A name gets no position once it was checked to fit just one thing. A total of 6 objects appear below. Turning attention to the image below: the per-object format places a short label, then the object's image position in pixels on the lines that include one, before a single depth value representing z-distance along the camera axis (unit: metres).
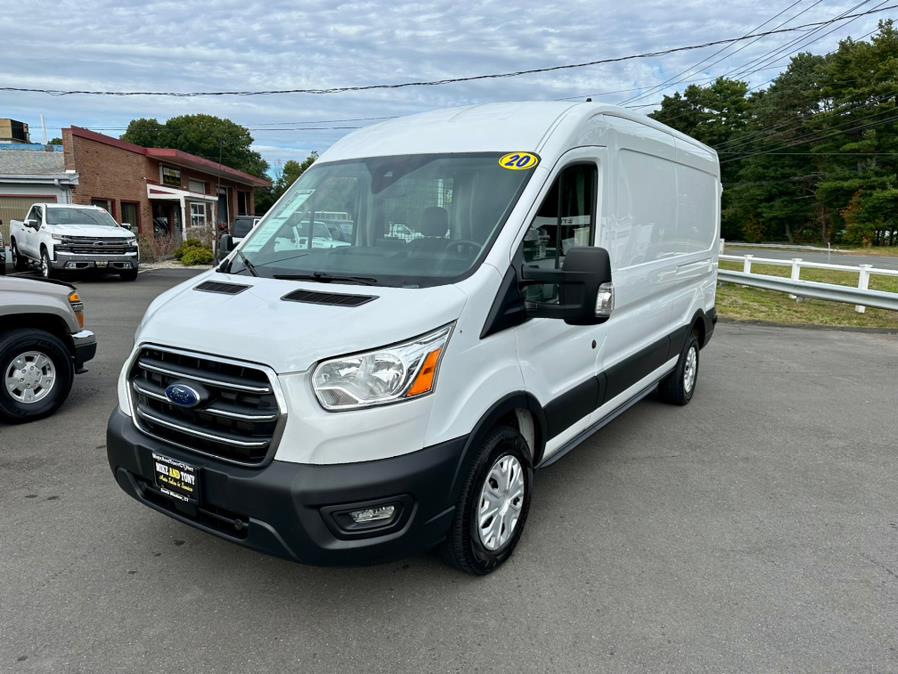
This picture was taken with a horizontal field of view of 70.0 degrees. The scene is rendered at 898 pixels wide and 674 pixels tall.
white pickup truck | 15.91
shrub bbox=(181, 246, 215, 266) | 22.62
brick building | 24.91
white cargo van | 2.55
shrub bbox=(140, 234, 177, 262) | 24.22
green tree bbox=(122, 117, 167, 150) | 73.81
